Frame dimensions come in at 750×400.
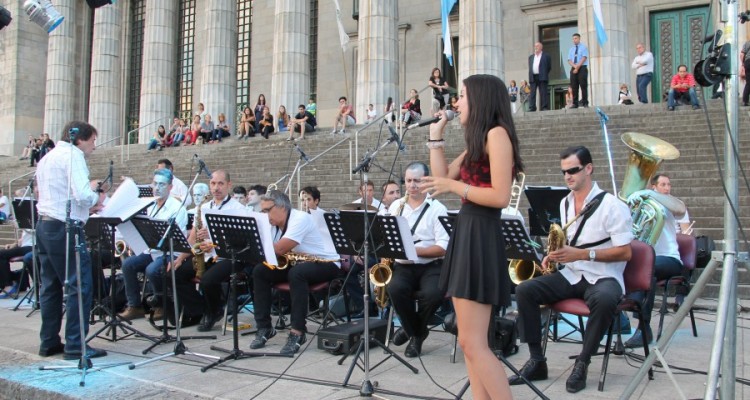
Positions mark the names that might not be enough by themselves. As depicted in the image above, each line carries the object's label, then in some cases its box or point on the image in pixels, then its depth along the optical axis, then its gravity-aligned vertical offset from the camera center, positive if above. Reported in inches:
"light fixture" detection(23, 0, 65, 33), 338.3 +113.6
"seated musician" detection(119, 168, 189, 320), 335.6 -16.2
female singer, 141.9 +1.4
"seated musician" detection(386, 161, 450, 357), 252.8 -16.6
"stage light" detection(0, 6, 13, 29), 274.8 +90.6
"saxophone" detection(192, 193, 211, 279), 308.2 -14.5
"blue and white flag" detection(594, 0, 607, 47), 715.4 +232.7
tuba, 248.5 +19.6
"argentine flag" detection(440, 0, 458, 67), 753.0 +244.5
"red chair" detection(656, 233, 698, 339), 285.9 -12.2
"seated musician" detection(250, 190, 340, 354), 269.6 -17.7
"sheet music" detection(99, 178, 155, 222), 269.1 +10.4
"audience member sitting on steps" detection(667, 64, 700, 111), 615.2 +134.3
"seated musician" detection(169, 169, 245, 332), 300.1 -16.6
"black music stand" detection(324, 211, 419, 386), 229.1 -2.6
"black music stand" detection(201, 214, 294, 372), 246.1 -5.1
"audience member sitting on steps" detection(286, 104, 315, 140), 839.1 +139.5
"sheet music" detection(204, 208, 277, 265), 245.1 -1.4
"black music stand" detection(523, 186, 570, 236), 266.8 +11.7
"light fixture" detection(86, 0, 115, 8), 377.7 +134.3
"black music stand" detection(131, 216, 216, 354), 275.4 -4.7
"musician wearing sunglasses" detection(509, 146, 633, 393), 202.8 -14.0
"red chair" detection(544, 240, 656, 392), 210.4 -18.1
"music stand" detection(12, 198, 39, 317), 369.3 +3.5
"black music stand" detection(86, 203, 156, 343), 273.9 -37.2
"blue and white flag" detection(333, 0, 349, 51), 988.6 +298.5
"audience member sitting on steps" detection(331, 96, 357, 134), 842.2 +150.3
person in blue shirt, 698.2 +175.6
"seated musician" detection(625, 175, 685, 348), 256.1 -9.6
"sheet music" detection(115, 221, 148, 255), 297.1 -4.2
